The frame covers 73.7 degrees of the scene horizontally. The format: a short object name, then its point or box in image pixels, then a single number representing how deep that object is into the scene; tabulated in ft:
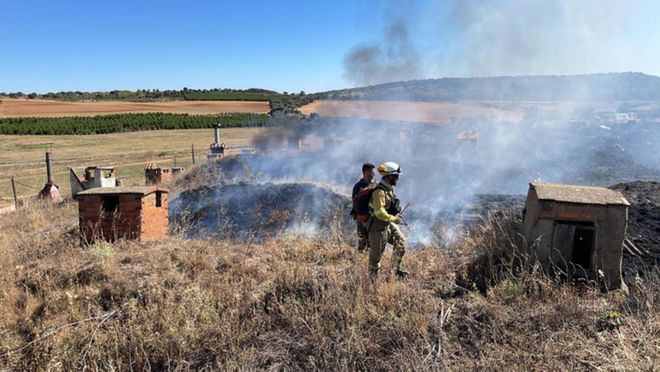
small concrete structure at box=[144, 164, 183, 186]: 47.80
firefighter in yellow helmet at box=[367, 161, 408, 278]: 15.66
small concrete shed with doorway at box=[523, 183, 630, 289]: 14.80
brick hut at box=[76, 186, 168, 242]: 20.61
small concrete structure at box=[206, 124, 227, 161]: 55.62
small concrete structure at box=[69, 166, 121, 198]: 40.88
